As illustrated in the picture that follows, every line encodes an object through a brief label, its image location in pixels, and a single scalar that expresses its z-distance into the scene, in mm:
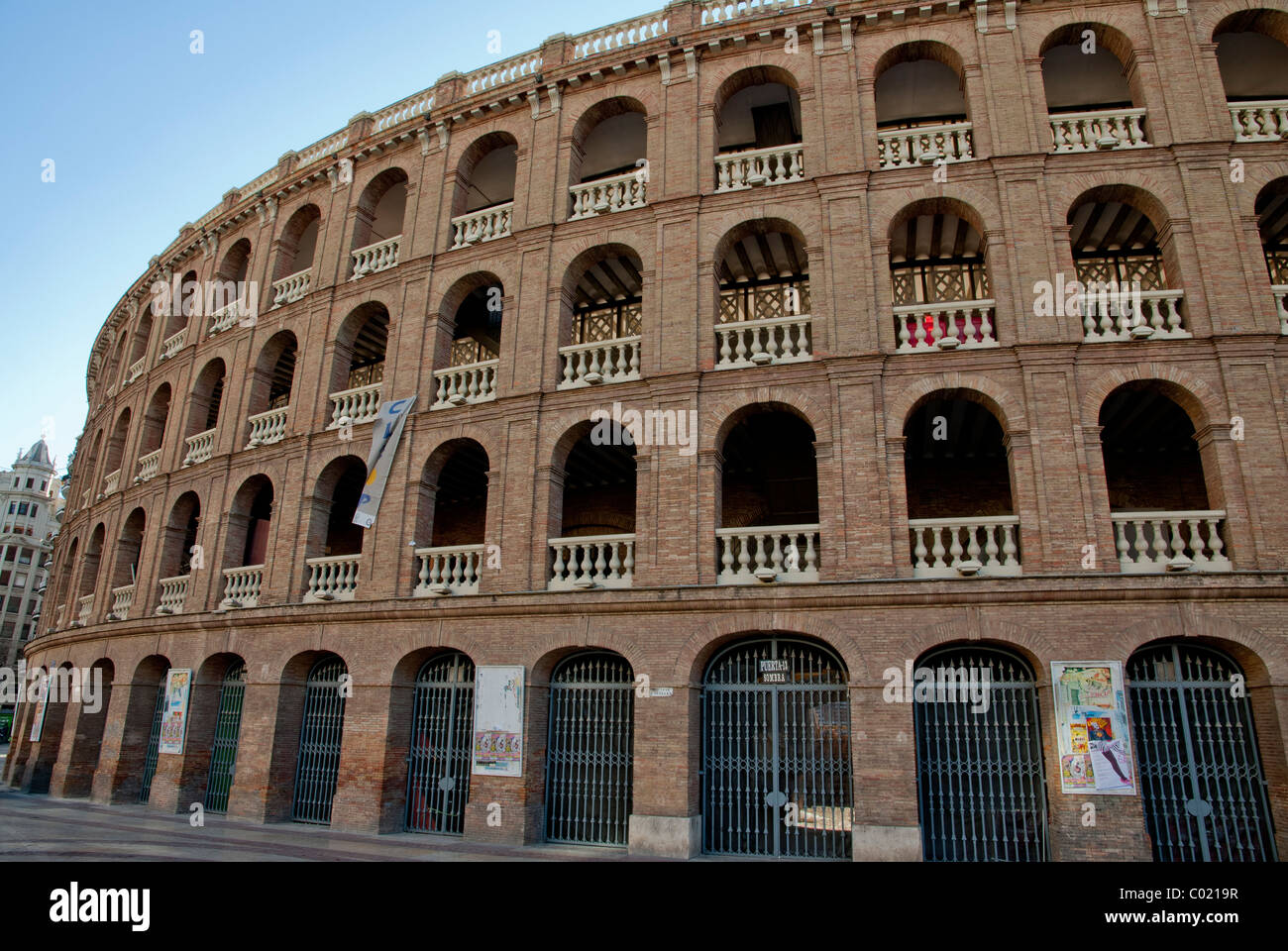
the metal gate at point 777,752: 12039
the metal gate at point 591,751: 13125
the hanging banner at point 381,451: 15859
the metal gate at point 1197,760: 10789
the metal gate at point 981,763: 11305
